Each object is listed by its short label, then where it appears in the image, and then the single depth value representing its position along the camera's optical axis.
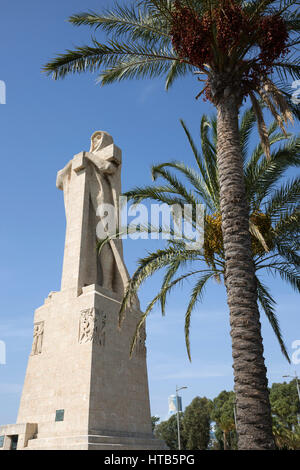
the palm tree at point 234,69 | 6.17
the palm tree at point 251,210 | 9.70
